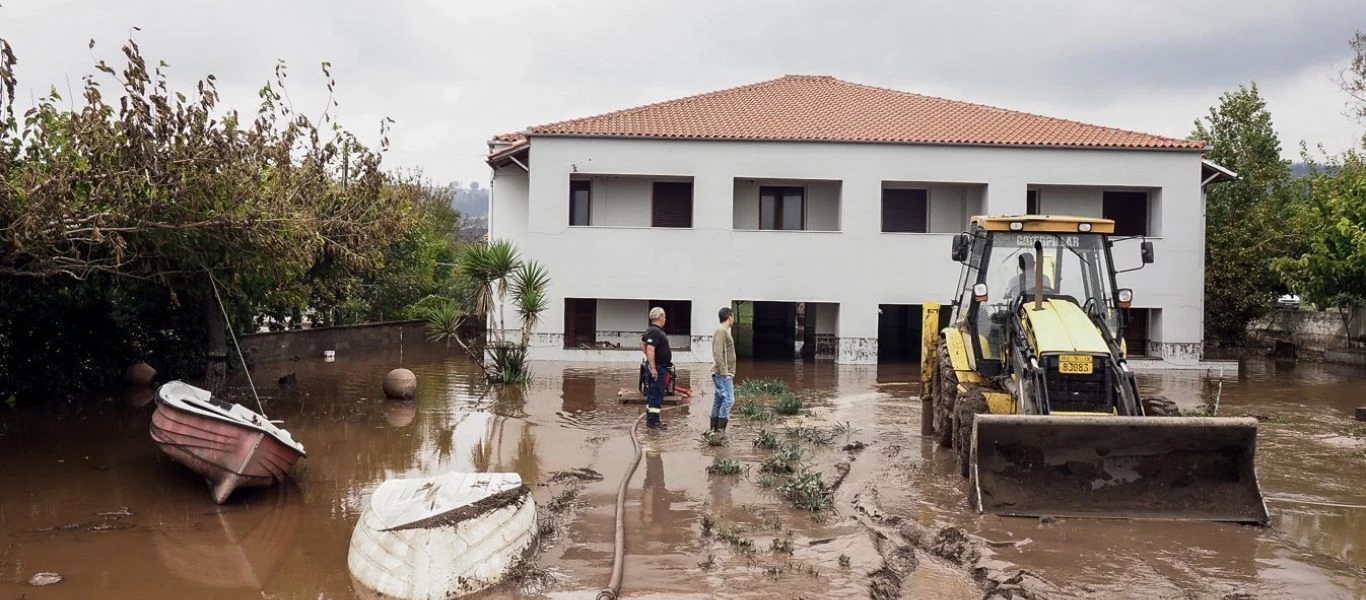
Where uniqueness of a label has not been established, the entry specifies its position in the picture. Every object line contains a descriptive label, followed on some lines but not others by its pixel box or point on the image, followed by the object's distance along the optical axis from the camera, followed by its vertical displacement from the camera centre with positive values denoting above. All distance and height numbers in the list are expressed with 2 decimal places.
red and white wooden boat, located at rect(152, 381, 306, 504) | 9.91 -1.47
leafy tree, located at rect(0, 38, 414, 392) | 10.30 +0.99
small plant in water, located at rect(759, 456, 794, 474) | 11.02 -1.76
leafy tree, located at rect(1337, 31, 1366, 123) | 25.73 +6.10
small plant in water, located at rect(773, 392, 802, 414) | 15.98 -1.60
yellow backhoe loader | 8.69 -0.94
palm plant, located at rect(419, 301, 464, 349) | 19.48 -0.45
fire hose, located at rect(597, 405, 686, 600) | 6.72 -1.87
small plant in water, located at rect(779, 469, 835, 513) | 9.39 -1.78
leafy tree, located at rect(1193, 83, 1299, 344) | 28.92 +2.56
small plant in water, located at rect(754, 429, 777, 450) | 12.56 -1.70
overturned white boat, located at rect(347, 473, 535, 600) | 7.02 -1.70
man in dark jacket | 13.80 -0.81
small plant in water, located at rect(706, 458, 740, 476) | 10.97 -1.77
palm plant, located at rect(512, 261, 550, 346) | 19.86 +0.09
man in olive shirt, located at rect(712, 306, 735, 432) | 13.09 -0.90
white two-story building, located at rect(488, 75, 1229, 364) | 25.45 +1.94
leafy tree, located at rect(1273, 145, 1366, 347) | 22.37 +1.48
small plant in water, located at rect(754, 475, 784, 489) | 10.40 -1.82
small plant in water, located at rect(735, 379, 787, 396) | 18.59 -1.57
